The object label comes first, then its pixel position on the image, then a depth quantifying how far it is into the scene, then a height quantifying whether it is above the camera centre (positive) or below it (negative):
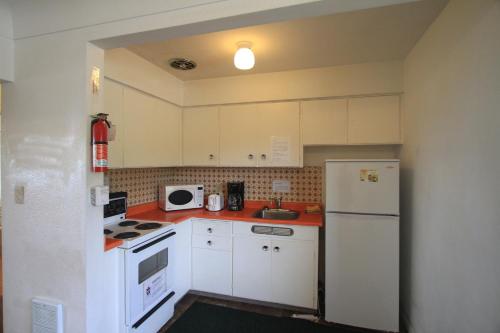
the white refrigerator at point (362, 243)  2.10 -0.64
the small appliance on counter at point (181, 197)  2.77 -0.35
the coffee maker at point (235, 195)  2.88 -0.34
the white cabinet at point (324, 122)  2.55 +0.44
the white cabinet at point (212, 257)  2.56 -0.92
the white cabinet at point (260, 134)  2.68 +0.33
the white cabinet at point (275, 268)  2.34 -0.96
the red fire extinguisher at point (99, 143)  1.46 +0.12
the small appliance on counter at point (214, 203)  2.80 -0.41
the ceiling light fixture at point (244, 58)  1.92 +0.79
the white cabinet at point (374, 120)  2.42 +0.43
